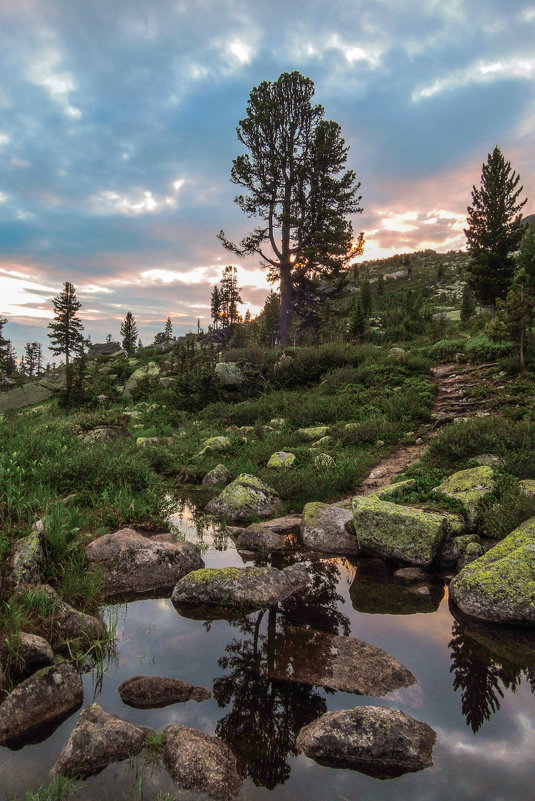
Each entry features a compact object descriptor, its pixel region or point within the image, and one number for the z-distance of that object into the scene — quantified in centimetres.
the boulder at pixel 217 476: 1060
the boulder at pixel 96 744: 265
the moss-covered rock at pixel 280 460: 1077
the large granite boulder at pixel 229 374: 2036
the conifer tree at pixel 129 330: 5564
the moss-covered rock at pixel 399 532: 591
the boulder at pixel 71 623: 404
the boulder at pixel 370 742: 281
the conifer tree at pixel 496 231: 3169
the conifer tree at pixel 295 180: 2608
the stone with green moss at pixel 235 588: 493
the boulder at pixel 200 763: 257
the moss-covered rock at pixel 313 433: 1307
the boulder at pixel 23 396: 2598
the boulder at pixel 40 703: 295
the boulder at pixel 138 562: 535
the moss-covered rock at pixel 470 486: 694
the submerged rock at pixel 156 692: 333
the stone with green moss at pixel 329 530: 673
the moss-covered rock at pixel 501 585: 450
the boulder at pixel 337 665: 360
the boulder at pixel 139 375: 2346
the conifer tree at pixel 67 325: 4816
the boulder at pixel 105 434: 1289
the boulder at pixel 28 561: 448
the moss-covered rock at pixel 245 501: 855
